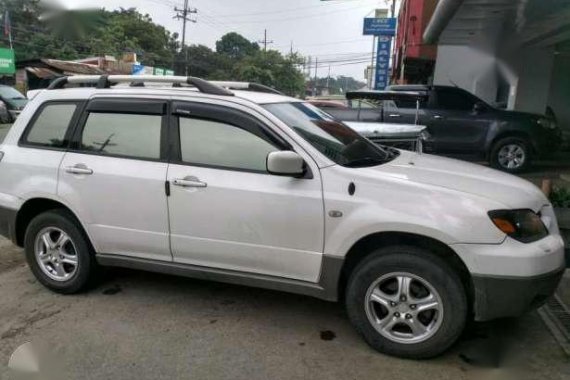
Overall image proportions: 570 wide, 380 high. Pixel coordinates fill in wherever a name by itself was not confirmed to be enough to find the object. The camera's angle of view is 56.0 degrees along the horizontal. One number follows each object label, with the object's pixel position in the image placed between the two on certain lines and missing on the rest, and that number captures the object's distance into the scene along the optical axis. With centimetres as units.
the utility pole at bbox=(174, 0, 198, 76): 4821
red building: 1808
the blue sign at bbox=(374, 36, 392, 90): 2983
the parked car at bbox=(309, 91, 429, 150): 785
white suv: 331
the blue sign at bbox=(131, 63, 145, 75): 3526
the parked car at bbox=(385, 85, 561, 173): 1062
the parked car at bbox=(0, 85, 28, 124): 2189
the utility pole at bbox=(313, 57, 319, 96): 9838
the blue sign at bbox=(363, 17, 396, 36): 2750
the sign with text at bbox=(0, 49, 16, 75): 3122
